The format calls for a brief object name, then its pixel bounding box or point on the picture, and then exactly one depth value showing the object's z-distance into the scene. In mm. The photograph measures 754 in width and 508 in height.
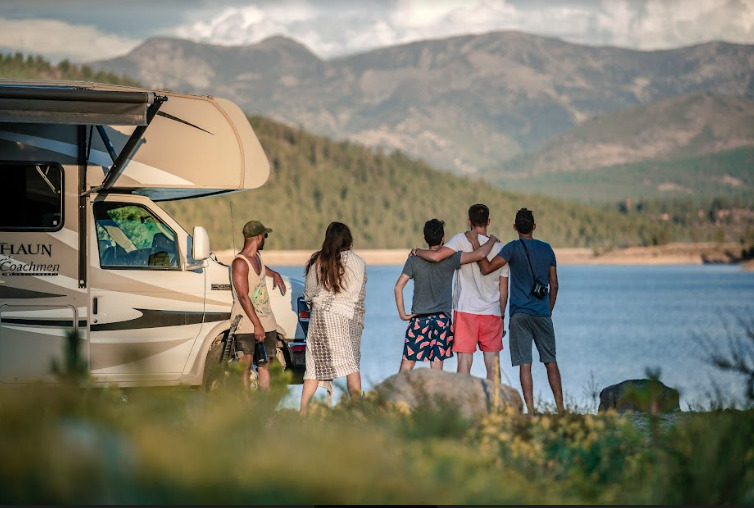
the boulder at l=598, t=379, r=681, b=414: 10914
